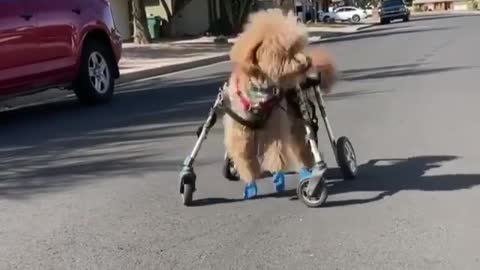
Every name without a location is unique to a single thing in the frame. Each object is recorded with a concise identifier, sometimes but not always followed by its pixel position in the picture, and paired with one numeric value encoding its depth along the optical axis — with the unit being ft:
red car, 35.73
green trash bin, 127.75
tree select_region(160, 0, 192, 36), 132.62
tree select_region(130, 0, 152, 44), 97.40
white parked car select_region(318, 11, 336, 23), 228.31
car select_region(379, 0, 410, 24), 188.34
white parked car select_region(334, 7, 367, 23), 238.89
